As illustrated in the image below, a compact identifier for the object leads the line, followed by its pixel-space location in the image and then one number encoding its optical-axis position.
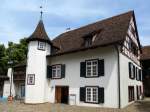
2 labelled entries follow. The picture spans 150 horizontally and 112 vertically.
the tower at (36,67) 20.00
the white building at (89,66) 16.33
